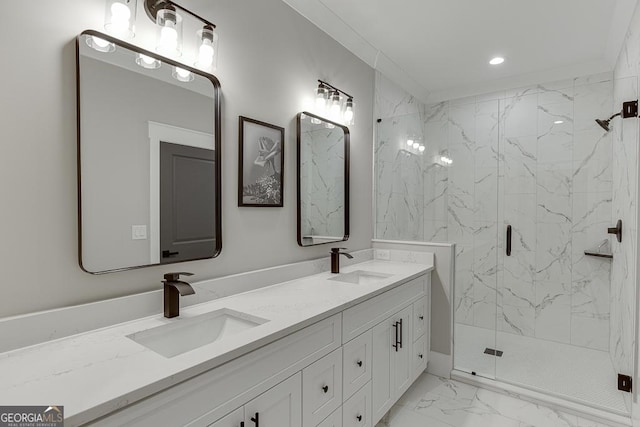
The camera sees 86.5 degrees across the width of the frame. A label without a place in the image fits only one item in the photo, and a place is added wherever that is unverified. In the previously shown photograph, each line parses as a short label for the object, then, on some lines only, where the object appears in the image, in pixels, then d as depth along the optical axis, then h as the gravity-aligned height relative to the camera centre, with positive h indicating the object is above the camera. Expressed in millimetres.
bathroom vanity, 811 -461
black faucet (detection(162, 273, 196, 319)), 1298 -329
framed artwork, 1730 +246
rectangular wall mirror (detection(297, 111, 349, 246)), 2121 +201
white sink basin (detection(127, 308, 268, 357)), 1209 -465
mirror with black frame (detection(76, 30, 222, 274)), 1179 +201
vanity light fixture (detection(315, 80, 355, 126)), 2236 +735
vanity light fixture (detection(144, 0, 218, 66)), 1330 +740
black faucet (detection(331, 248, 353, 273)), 2229 -324
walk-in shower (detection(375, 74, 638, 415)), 2715 -60
